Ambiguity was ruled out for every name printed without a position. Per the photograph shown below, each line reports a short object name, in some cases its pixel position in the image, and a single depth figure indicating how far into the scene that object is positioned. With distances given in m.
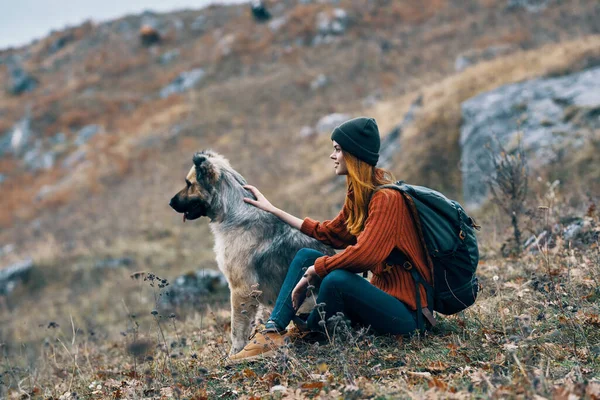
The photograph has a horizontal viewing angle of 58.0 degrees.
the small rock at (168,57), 37.25
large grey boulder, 11.27
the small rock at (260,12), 37.84
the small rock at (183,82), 32.53
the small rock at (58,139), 30.33
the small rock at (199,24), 40.93
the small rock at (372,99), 23.53
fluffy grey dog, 5.12
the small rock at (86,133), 29.73
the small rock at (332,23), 32.97
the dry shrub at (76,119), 31.33
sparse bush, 7.02
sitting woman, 3.78
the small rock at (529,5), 26.03
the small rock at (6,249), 20.01
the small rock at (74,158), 27.80
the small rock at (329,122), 22.95
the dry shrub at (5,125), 32.81
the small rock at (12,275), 15.81
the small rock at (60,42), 45.63
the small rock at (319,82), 27.64
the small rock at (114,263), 16.02
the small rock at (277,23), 35.54
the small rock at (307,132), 23.58
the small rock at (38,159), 28.81
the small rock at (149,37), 40.19
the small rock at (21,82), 38.75
